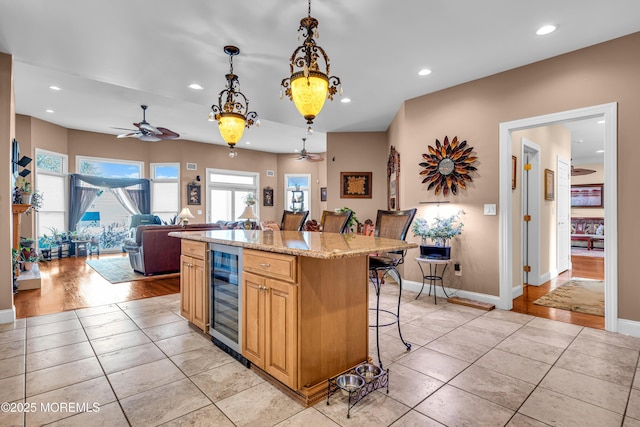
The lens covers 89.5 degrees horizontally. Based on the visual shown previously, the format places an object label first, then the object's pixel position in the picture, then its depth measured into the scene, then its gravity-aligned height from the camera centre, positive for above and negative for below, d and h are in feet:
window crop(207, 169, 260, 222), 31.58 +2.32
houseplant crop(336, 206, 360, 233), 19.55 -0.59
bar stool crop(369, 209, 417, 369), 8.21 -0.47
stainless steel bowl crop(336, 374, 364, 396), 6.33 -3.36
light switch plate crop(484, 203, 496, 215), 12.52 +0.15
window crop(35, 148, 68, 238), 22.94 +1.91
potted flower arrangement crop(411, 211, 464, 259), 12.98 -0.81
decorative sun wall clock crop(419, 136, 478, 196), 13.23 +2.01
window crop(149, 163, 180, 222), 29.12 +2.18
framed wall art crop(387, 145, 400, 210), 17.18 +1.91
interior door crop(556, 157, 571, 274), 18.38 -0.05
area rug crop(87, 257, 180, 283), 17.29 -3.36
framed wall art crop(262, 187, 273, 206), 34.76 +1.92
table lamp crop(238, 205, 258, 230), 17.45 -0.01
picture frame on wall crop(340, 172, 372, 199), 21.34 +1.90
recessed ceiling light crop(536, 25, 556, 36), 9.29 +5.35
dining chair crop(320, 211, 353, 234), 10.76 -0.27
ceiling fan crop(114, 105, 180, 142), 17.71 +4.67
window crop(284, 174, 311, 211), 35.24 +2.58
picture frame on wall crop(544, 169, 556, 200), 16.35 +1.45
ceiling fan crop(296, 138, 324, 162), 26.47 +4.68
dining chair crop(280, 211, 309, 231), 12.24 -0.25
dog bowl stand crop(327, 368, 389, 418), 6.13 -3.48
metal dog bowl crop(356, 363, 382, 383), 6.69 -3.32
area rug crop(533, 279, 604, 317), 12.21 -3.59
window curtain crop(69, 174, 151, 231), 25.45 +1.84
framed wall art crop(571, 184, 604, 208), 32.35 +1.73
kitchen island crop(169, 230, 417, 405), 5.99 -1.92
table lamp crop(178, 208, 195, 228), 25.52 -0.07
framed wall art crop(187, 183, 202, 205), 29.66 +1.86
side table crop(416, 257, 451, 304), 12.73 -2.63
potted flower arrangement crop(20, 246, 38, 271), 15.80 -2.12
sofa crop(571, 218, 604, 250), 30.35 -2.03
